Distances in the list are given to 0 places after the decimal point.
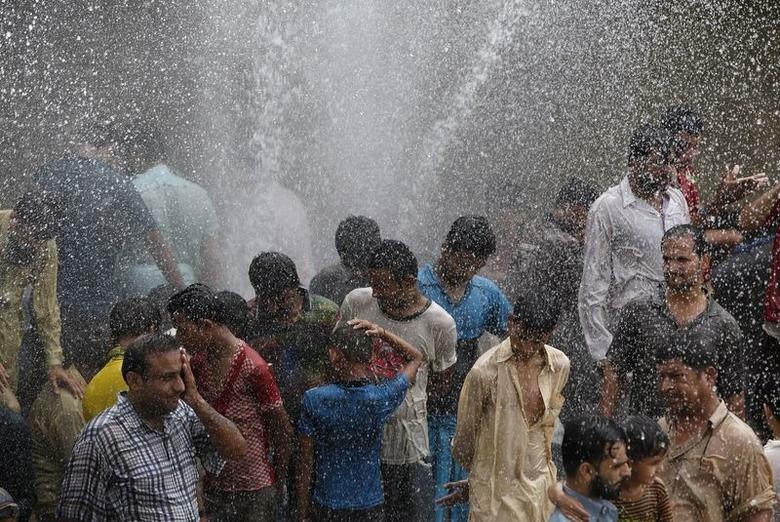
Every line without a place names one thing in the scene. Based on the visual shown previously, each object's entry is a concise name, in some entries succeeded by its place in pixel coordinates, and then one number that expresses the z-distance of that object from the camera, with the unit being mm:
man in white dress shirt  13047
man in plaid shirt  9078
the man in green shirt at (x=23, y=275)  13016
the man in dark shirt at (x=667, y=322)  11352
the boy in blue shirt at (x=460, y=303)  12570
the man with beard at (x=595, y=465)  8320
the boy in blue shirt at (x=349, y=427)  10852
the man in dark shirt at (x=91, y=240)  13453
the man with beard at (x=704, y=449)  8953
